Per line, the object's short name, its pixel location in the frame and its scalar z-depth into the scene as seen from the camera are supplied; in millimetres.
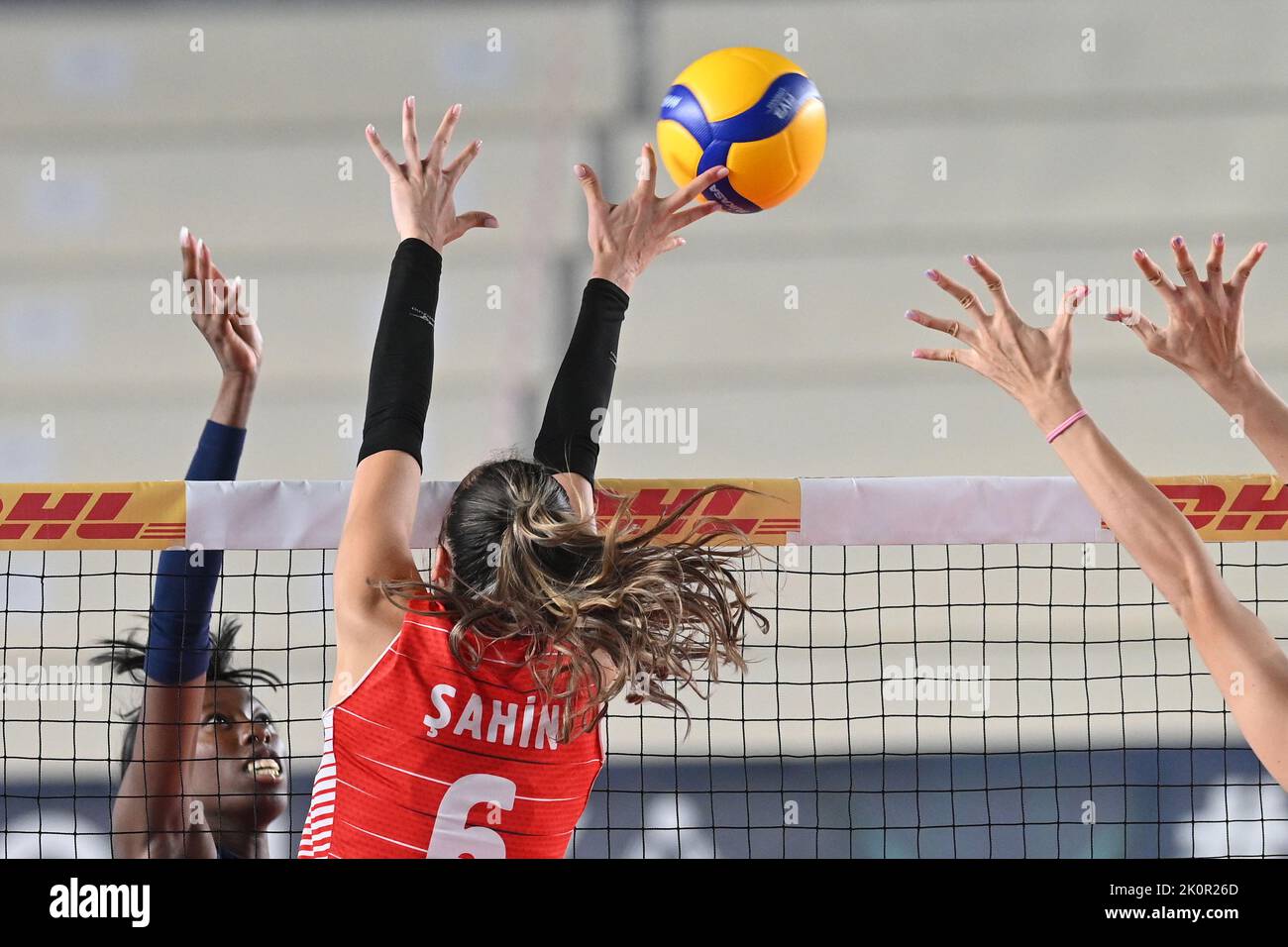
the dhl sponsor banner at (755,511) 2648
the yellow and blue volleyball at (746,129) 3334
